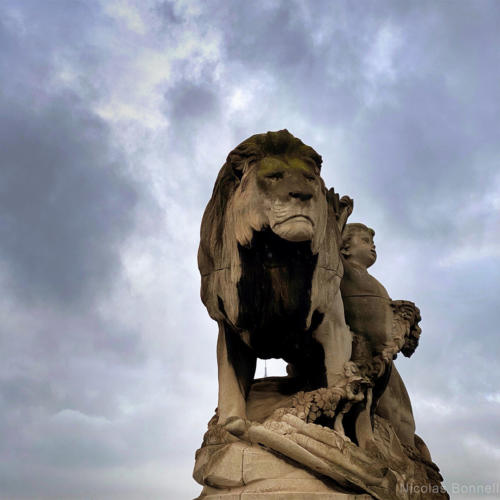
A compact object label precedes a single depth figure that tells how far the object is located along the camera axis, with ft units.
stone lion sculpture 18.29
